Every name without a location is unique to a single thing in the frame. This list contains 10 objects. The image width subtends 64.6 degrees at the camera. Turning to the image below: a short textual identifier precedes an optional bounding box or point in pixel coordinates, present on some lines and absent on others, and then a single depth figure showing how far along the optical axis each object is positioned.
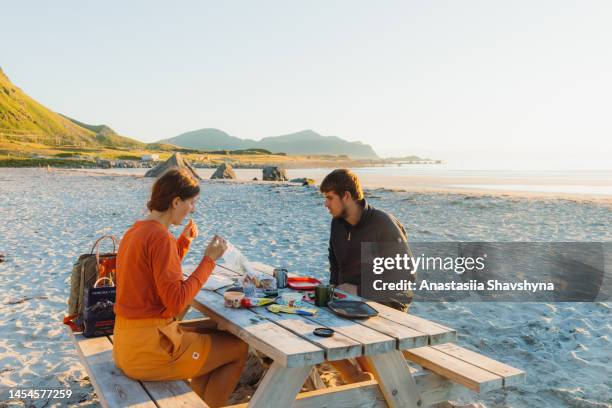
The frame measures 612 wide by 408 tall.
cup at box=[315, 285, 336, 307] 3.16
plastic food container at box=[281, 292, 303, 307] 3.14
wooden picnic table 2.41
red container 3.62
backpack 3.60
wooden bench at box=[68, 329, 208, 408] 2.50
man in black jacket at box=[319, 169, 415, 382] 3.98
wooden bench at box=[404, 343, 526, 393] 2.74
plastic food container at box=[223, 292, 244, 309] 3.10
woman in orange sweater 2.65
